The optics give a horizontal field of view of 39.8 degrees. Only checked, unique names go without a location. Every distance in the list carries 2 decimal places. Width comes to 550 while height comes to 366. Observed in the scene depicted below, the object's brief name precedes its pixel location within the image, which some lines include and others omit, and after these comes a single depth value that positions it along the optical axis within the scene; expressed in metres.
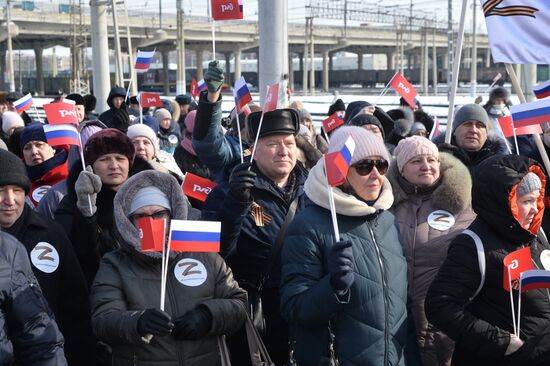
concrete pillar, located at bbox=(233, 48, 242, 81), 65.10
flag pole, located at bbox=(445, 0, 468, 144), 5.45
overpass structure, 52.00
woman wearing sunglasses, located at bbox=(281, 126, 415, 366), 3.26
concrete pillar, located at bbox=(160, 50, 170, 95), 72.18
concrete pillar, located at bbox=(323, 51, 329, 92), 70.82
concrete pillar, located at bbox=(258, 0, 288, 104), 7.56
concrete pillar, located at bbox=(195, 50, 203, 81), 70.12
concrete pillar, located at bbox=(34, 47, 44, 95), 64.44
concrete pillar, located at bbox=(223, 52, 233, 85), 86.75
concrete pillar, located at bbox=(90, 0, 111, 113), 14.62
